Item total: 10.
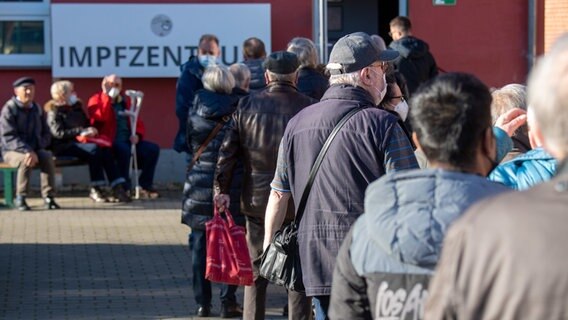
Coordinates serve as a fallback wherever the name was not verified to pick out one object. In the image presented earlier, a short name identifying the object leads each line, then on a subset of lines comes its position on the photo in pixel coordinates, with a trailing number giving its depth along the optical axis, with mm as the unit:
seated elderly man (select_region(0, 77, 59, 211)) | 13086
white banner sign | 14281
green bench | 13117
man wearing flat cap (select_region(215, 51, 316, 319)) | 6938
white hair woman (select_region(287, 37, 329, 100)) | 8508
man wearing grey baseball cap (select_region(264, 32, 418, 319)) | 4988
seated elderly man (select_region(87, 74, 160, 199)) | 13789
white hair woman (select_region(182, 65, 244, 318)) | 7961
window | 14438
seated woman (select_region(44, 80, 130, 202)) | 13547
